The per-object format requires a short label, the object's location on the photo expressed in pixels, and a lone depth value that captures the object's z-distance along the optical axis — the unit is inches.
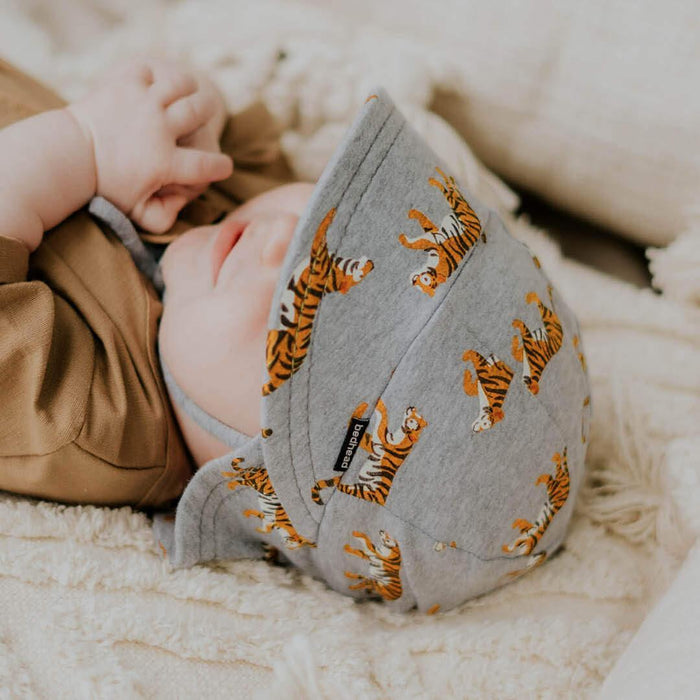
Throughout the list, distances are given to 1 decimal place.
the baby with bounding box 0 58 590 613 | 20.6
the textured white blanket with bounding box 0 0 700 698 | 22.1
